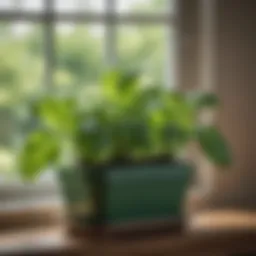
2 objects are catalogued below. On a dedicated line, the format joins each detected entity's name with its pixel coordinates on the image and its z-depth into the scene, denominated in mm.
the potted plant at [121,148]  1753
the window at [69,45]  1908
